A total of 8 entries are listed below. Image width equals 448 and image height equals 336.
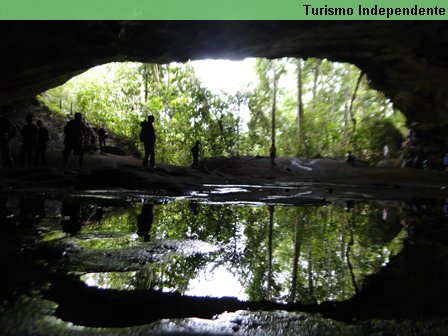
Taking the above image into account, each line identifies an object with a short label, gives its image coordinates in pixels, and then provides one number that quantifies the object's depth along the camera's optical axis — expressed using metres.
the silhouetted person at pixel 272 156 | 18.40
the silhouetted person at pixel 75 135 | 9.91
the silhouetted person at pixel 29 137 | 10.75
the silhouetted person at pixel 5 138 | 10.16
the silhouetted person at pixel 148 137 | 11.33
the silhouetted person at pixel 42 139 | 11.47
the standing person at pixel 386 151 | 20.32
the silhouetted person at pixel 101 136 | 21.03
